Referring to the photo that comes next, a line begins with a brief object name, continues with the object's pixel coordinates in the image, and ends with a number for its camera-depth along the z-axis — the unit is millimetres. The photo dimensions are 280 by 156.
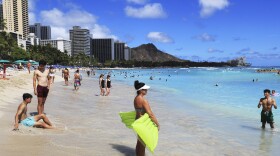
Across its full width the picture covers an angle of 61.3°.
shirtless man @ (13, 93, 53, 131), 5754
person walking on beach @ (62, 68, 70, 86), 20354
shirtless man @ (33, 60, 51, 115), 6550
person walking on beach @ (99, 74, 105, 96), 14747
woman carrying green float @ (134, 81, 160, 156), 4215
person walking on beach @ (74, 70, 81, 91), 16402
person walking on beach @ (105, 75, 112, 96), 15271
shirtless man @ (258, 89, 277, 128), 7413
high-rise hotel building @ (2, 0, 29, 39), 138068
